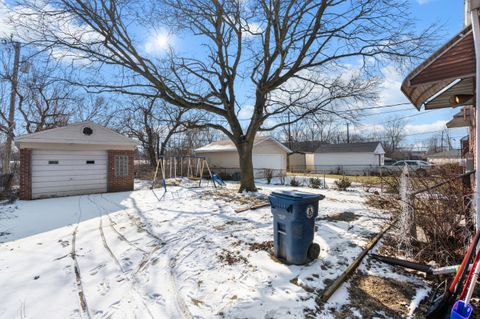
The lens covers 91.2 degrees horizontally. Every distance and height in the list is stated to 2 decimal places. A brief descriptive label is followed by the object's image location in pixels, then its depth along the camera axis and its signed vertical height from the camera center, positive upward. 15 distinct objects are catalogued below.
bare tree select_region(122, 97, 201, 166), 23.54 +3.31
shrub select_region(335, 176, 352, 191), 12.27 -1.36
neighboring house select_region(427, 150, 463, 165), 33.38 +0.38
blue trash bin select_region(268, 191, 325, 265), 3.42 -0.97
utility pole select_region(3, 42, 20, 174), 14.00 +3.08
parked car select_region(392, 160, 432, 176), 24.59 -0.54
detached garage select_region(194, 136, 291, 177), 19.91 +0.45
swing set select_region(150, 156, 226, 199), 13.91 -0.96
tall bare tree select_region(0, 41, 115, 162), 14.26 +4.66
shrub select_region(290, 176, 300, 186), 14.06 -1.41
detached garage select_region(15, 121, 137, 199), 9.62 +0.07
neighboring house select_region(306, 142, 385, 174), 27.70 +0.36
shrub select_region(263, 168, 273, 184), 16.17 -1.10
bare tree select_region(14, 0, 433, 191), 8.67 +4.29
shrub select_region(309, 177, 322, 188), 13.39 -1.36
